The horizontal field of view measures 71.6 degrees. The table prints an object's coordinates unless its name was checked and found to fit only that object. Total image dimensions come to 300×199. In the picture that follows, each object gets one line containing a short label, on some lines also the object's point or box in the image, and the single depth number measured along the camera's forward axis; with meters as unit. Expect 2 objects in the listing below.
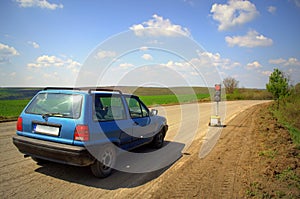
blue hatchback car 3.74
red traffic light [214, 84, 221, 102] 11.60
